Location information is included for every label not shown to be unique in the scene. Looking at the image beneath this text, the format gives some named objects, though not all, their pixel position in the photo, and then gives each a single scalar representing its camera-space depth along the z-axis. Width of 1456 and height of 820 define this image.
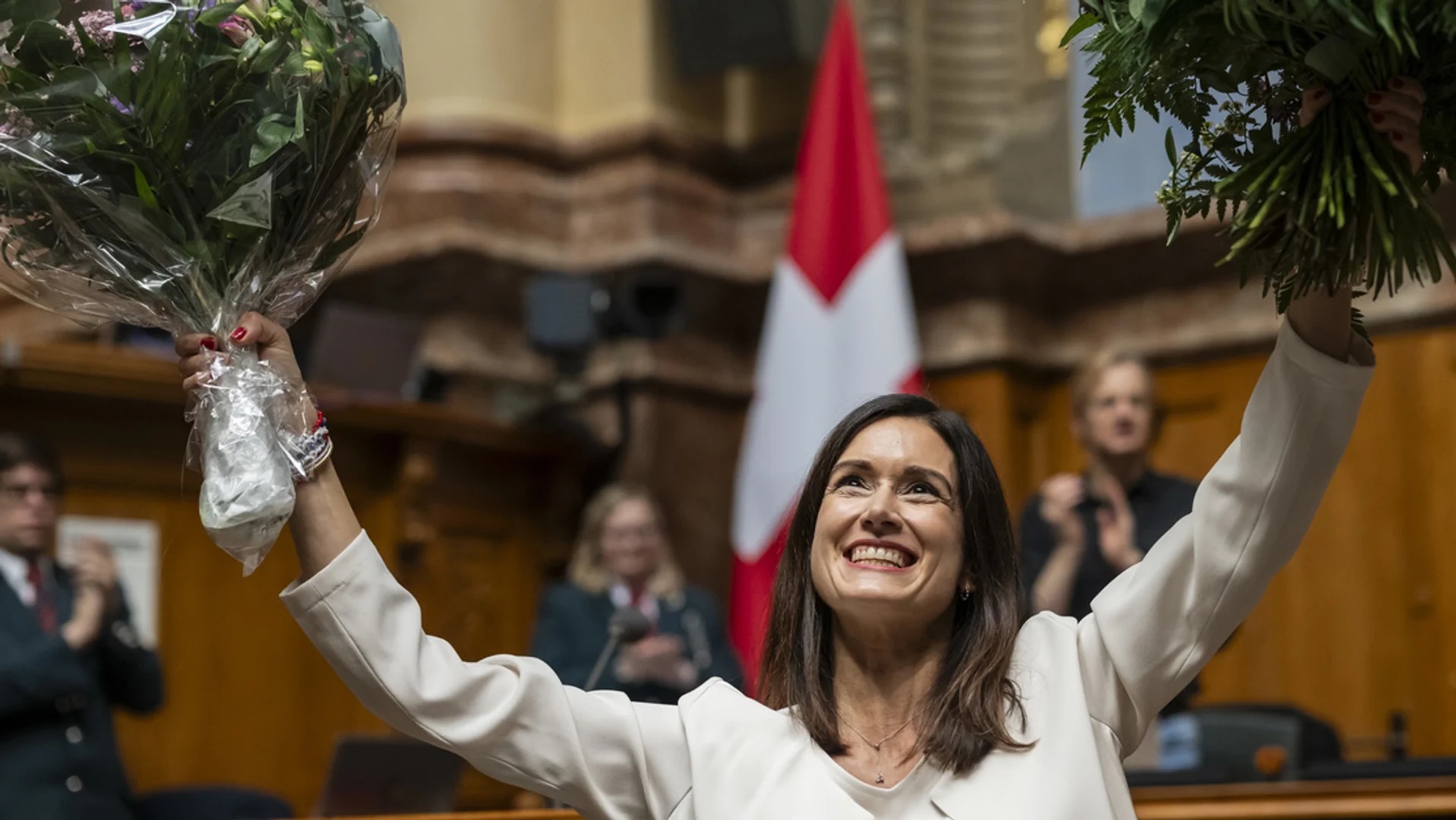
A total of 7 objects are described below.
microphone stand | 3.02
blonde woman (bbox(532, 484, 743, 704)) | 4.27
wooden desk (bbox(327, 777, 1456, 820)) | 2.96
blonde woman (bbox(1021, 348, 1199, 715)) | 3.87
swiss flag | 5.62
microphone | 3.23
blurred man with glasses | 3.59
